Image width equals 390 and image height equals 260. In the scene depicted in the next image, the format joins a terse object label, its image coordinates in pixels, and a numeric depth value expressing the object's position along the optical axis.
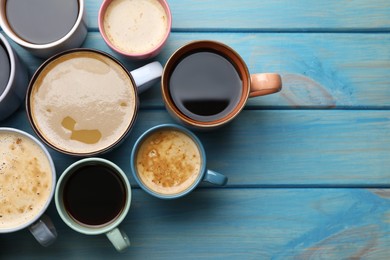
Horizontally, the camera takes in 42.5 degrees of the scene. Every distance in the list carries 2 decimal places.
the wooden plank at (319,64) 1.02
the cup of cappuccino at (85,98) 0.93
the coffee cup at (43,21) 0.94
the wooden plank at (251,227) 1.00
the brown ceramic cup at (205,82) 0.94
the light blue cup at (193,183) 0.93
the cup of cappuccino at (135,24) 0.97
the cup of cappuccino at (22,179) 0.92
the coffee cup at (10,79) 0.90
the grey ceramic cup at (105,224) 0.91
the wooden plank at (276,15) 1.02
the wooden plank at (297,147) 1.01
